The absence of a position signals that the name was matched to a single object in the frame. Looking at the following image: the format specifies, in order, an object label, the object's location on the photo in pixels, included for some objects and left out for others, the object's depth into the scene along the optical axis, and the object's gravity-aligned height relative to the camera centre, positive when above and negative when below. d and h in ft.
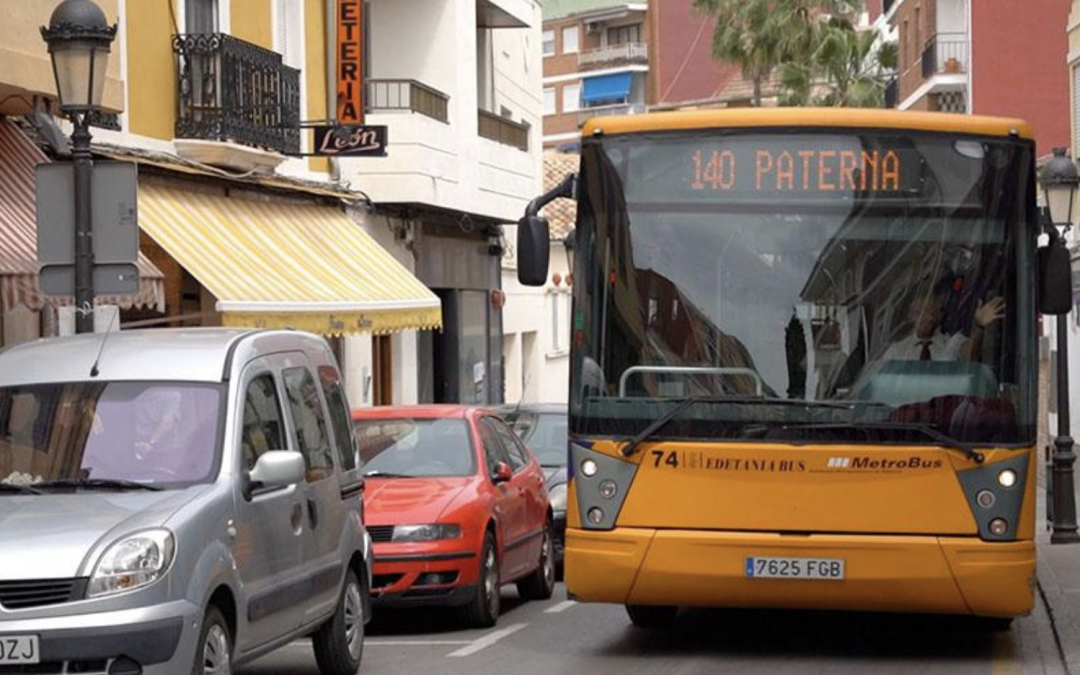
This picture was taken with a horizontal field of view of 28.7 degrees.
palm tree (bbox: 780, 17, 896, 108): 180.86 +17.10
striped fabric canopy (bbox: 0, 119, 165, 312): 54.44 +1.13
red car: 48.24 -5.60
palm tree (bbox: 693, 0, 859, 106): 182.80 +20.68
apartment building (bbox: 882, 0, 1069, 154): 171.12 +16.54
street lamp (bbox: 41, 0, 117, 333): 45.96 +4.33
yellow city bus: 40.78 -1.78
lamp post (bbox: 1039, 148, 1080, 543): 71.05 -4.23
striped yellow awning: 70.08 +0.42
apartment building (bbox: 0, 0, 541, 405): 69.67 +4.21
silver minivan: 29.66 -3.52
